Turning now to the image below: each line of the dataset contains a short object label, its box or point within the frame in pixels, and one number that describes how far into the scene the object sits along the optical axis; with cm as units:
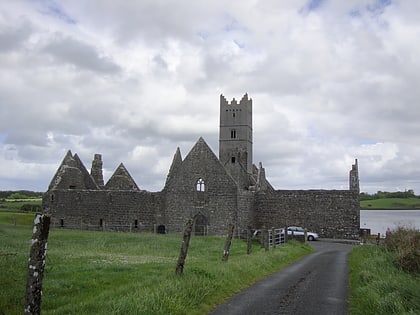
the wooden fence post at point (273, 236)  2566
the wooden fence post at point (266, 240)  2373
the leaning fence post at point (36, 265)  766
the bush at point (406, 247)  1606
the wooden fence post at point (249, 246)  2138
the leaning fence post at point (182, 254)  1270
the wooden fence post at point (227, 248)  1736
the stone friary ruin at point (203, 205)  4091
